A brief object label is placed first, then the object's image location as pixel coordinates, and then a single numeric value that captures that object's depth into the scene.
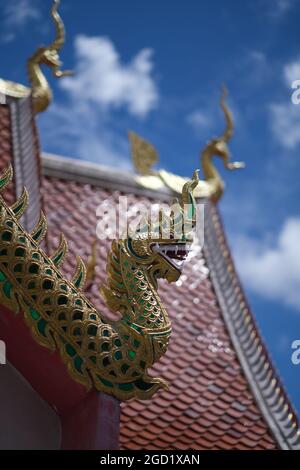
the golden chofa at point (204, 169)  9.25
